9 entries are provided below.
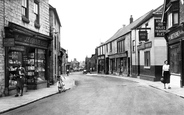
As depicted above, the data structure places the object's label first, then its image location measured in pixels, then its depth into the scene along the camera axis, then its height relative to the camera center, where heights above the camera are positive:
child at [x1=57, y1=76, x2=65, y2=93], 13.71 -1.55
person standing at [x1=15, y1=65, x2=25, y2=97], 11.61 -0.88
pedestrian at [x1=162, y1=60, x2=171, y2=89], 14.48 -0.80
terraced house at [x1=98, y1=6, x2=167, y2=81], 21.45 +1.59
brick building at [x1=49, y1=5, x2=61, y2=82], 20.34 +1.88
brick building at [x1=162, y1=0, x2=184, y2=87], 14.85 +2.06
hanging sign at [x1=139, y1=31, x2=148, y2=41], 22.12 +2.96
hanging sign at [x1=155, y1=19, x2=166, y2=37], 19.71 +3.25
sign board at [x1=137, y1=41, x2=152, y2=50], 22.88 +2.04
